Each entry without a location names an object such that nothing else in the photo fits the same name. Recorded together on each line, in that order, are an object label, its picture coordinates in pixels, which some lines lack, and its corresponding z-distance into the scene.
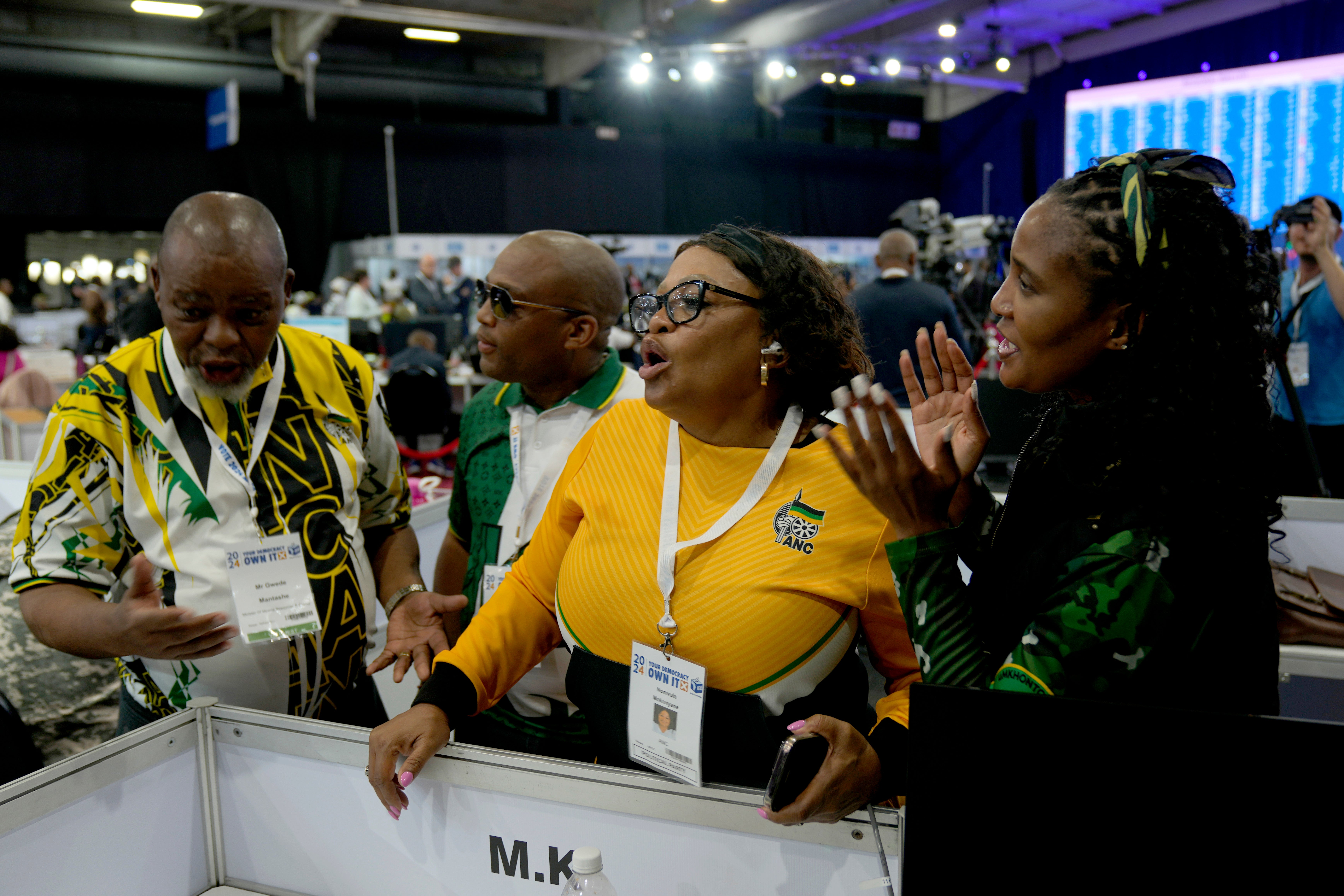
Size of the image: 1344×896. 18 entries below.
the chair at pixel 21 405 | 4.79
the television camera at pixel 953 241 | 5.39
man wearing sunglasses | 1.63
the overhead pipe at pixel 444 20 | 9.85
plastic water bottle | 0.91
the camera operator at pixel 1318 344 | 3.10
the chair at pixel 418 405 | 5.80
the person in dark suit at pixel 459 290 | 10.69
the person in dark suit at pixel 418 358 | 6.26
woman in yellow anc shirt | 1.09
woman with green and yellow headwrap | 0.80
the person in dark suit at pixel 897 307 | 4.27
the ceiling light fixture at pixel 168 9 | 10.35
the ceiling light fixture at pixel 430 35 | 12.00
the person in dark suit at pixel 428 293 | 10.60
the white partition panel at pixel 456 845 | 1.01
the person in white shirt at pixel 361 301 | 10.21
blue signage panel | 10.20
